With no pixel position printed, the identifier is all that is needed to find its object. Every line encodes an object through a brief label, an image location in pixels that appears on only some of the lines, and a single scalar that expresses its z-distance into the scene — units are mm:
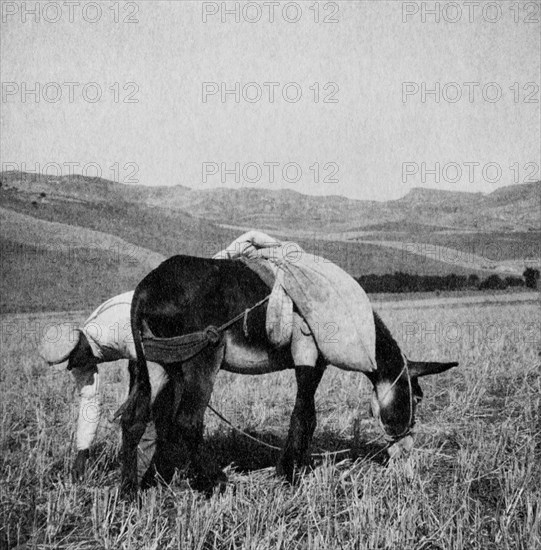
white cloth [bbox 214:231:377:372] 3895
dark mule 3674
